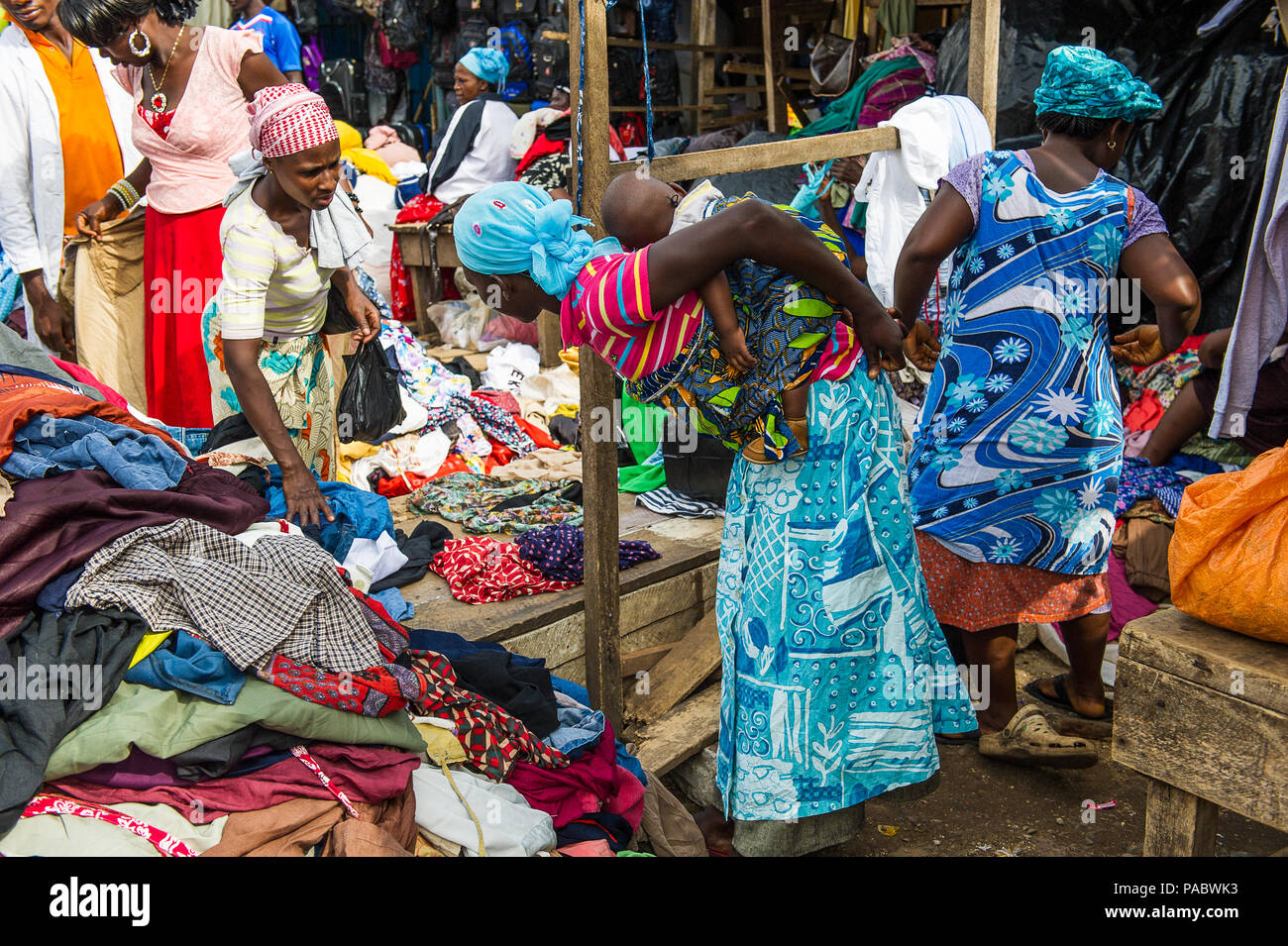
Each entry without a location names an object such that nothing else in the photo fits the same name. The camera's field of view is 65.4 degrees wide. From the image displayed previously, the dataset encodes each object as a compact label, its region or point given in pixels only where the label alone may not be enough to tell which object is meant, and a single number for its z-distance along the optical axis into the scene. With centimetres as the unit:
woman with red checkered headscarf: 288
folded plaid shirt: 219
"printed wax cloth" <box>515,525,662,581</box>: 368
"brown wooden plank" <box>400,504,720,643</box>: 336
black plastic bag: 390
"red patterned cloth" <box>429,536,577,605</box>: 354
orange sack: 180
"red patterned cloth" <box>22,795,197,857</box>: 192
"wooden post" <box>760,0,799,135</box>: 682
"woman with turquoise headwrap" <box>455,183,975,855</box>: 221
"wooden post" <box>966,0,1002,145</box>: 348
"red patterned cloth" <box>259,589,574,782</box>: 226
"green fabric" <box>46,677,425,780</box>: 200
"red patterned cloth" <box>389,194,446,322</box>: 780
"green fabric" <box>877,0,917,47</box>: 663
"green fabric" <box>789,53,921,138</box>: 582
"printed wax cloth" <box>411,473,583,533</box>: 422
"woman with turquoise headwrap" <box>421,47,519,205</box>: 770
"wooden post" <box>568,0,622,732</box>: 257
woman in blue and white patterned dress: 282
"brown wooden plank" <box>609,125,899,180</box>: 277
